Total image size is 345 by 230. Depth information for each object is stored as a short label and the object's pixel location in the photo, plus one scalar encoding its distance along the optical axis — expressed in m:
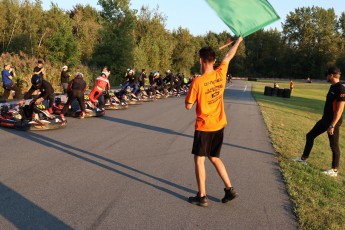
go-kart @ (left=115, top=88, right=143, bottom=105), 18.51
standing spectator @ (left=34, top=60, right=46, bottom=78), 10.98
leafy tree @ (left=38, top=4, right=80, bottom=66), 30.98
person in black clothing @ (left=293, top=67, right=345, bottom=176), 6.85
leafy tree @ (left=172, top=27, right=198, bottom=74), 72.94
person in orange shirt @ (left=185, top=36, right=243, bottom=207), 4.81
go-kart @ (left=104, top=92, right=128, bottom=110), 16.42
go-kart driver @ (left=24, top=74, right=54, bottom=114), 10.77
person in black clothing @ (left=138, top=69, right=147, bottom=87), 23.18
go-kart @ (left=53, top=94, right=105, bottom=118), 13.43
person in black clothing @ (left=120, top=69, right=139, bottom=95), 19.11
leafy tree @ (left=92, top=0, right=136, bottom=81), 40.12
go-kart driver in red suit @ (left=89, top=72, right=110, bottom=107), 14.88
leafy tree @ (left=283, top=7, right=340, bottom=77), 105.94
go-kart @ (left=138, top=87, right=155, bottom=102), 21.57
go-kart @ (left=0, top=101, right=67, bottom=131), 10.28
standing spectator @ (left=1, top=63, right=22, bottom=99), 17.45
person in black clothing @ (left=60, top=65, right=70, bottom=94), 20.75
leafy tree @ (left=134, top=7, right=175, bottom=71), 51.47
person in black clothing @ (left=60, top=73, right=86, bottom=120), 12.75
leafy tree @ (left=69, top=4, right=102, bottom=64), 40.95
